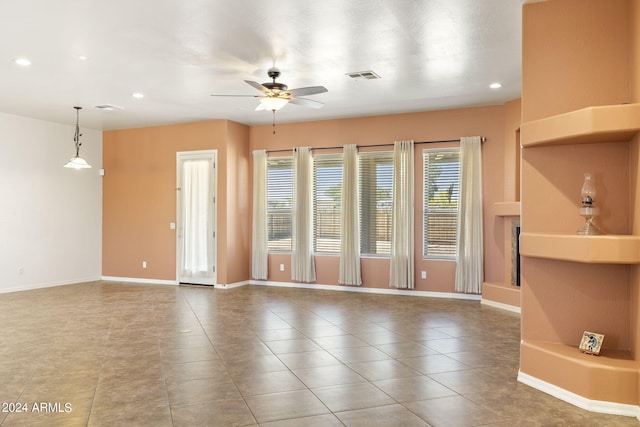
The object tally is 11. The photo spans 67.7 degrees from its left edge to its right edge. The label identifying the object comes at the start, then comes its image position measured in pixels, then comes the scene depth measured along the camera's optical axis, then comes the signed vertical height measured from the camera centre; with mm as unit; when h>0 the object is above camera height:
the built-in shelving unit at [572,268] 3232 -377
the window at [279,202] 8938 +319
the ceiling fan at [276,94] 5133 +1369
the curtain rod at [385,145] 7523 +1278
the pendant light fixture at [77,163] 7791 +914
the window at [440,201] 7754 +295
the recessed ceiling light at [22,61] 5250 +1758
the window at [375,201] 8156 +307
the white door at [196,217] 8711 +32
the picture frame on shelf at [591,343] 3463 -914
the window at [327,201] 8539 +321
